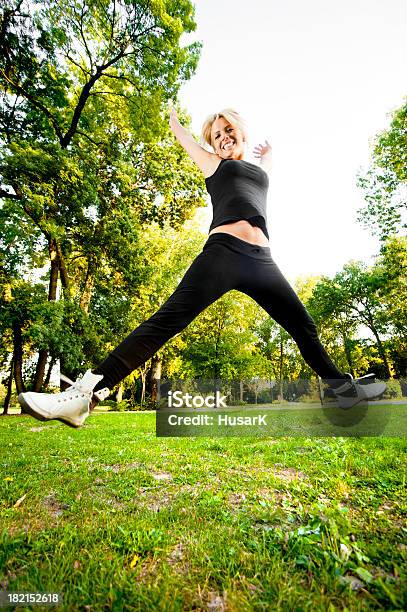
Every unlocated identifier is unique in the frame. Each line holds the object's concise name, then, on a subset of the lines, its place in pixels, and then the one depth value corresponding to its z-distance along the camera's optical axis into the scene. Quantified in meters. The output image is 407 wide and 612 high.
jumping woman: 2.12
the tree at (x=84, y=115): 10.63
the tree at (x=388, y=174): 15.48
